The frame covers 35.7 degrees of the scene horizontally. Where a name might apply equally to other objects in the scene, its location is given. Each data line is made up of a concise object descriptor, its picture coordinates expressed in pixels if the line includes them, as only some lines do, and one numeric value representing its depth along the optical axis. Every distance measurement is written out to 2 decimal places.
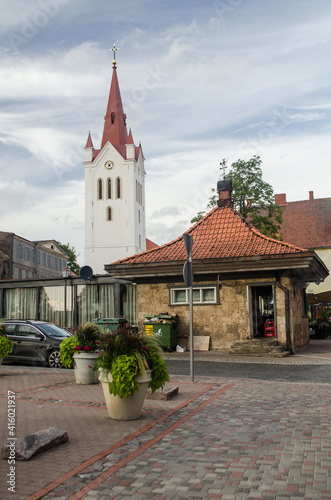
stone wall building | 18.42
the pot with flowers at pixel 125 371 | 7.09
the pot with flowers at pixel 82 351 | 10.48
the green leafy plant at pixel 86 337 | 10.45
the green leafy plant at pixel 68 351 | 10.73
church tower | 81.50
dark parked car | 15.09
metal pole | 10.75
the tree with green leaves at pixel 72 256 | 85.40
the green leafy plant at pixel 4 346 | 11.93
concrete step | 17.23
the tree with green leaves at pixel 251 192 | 36.22
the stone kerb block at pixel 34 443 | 5.41
